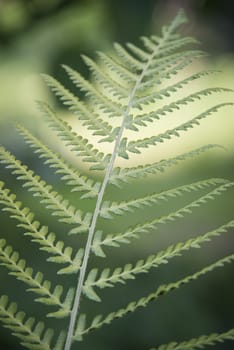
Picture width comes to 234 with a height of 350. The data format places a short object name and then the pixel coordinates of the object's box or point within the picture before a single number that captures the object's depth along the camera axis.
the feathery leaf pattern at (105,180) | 0.68
